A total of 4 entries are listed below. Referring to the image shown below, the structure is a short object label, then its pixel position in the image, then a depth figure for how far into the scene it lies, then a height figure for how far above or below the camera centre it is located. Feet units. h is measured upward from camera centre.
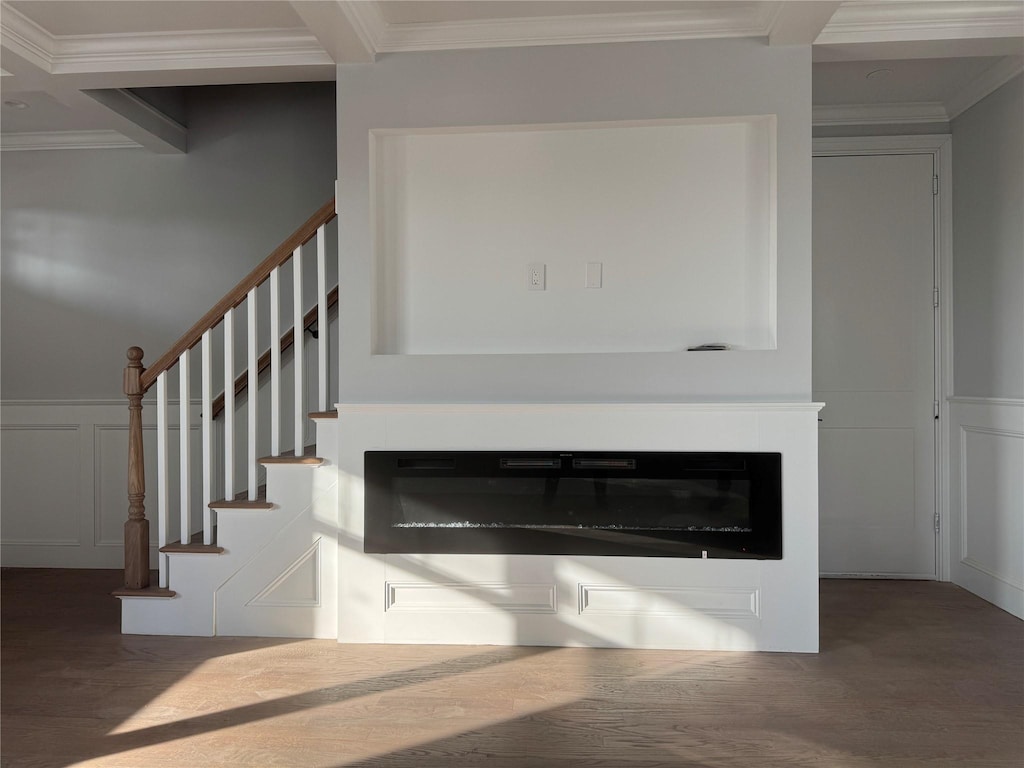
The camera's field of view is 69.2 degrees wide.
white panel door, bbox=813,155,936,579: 12.74 +0.42
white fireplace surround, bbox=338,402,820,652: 9.36 -2.43
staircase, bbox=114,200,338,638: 10.04 -1.83
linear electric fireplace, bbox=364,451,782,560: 9.46 -1.52
